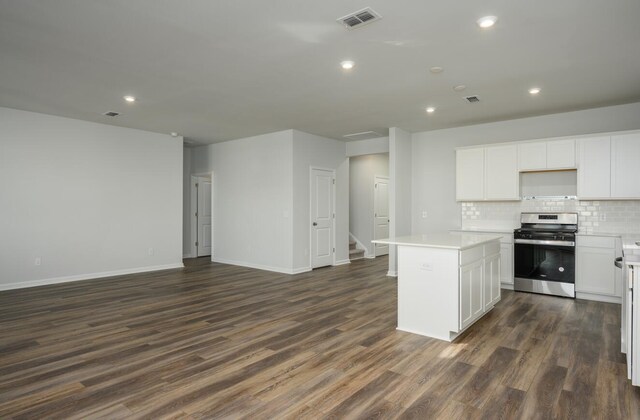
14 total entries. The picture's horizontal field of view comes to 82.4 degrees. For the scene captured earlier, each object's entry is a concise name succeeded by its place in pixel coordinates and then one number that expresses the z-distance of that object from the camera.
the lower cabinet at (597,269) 4.80
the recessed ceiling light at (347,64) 3.68
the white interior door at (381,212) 9.30
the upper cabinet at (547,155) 5.24
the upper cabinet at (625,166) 4.80
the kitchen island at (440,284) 3.44
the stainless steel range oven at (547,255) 5.07
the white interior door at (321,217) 7.41
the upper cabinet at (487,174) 5.73
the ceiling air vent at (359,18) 2.76
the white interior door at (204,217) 9.18
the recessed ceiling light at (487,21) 2.83
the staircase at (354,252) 8.74
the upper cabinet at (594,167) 5.00
